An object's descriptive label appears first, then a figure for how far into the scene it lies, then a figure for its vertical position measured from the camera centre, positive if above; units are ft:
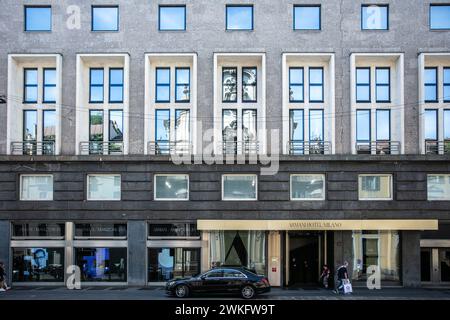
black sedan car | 77.20 -18.12
